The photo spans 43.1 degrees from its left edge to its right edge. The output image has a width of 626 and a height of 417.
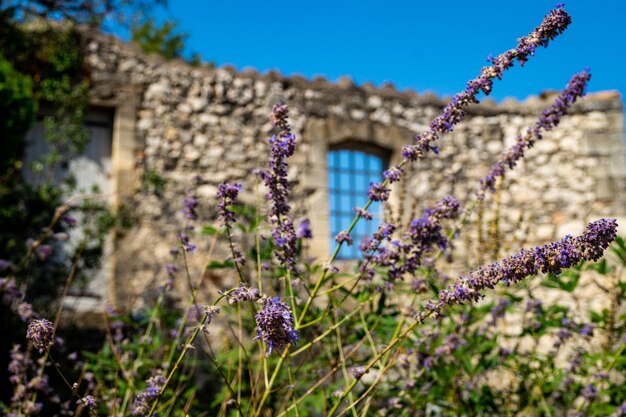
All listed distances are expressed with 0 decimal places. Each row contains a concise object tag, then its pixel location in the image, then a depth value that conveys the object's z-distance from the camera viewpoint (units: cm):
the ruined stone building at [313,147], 766
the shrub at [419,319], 166
